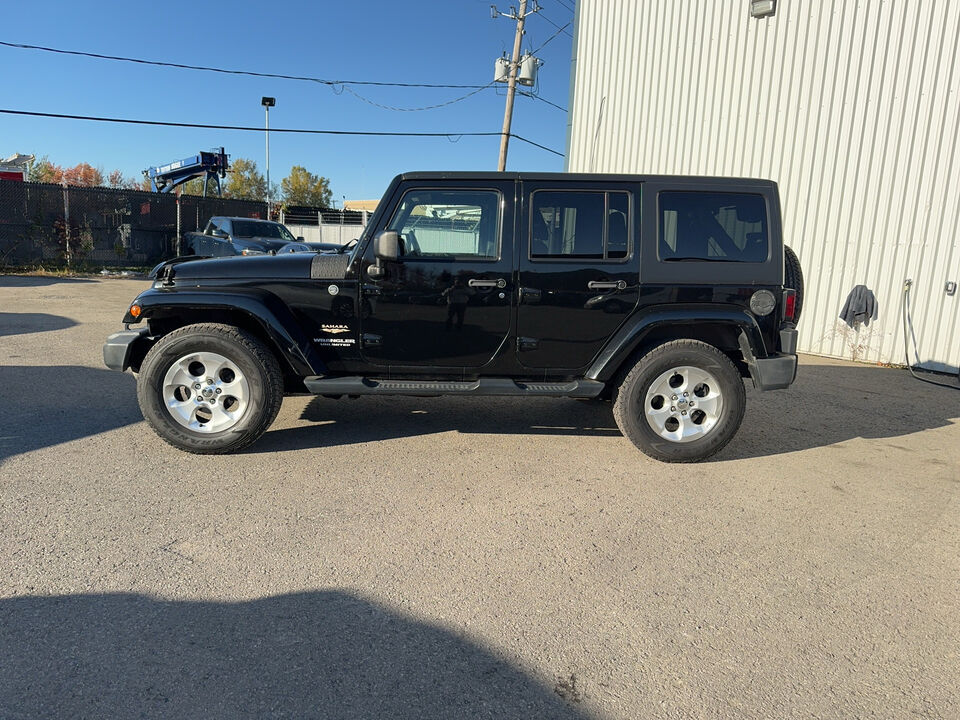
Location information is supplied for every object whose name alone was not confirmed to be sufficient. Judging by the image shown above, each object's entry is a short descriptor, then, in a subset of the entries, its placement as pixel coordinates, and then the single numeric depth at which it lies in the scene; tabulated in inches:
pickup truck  619.2
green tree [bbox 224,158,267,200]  2283.5
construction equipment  959.6
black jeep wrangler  178.4
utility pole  870.4
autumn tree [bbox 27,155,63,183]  2235.9
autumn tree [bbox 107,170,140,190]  2214.1
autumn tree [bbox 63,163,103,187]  2387.1
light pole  1457.9
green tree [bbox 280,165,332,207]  2313.0
